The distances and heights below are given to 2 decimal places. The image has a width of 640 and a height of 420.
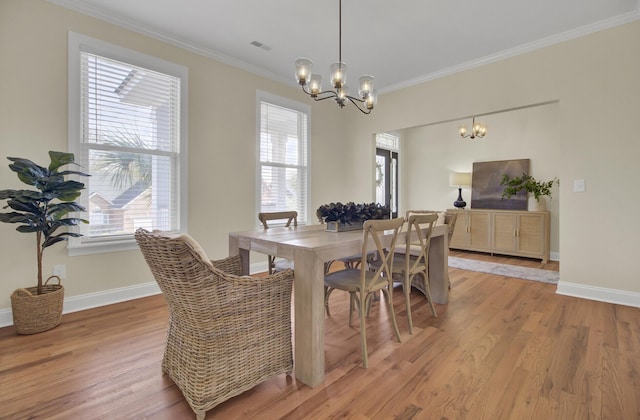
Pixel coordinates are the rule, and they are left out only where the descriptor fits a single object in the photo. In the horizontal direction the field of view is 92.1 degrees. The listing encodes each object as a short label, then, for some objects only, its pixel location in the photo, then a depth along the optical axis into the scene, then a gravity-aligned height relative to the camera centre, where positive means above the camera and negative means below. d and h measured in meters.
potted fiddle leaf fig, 2.24 -0.10
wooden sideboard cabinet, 4.90 -0.45
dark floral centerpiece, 2.46 -0.08
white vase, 5.24 +0.04
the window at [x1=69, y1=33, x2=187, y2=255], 2.80 +0.64
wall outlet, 2.70 -0.59
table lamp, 5.91 +0.48
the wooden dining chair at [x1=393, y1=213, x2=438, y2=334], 2.30 -0.49
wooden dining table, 1.70 -0.38
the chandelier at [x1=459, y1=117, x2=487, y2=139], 5.30 +1.31
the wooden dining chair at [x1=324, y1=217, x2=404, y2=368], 1.90 -0.51
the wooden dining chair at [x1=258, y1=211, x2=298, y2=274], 2.95 -0.14
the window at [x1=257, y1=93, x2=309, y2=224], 4.27 +0.72
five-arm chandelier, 2.35 +0.99
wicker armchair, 1.39 -0.60
